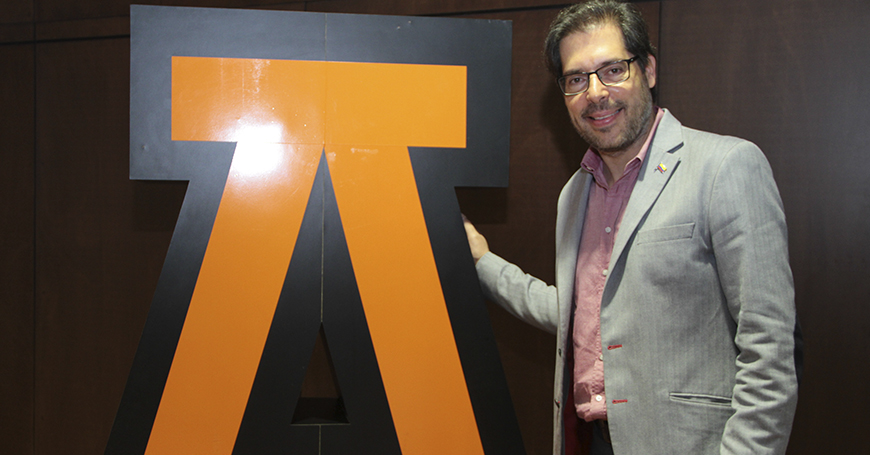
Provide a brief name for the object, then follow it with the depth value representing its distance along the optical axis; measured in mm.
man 1008
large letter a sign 1505
